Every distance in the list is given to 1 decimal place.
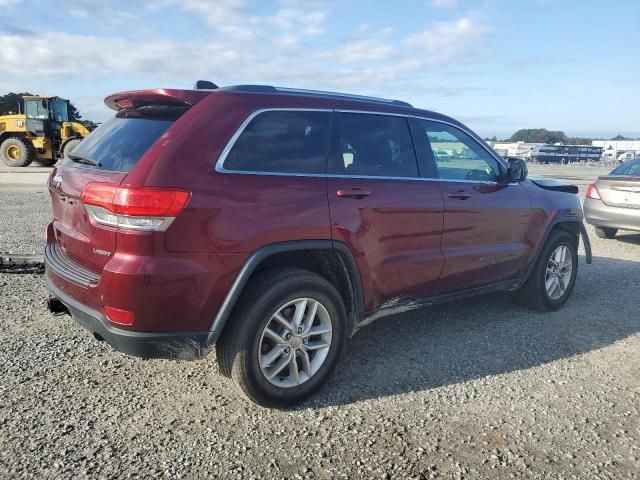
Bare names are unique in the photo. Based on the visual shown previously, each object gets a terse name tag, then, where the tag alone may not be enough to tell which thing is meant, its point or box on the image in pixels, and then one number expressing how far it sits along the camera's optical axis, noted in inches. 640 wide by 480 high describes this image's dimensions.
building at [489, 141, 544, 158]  2410.2
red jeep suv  109.7
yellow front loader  825.5
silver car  326.6
